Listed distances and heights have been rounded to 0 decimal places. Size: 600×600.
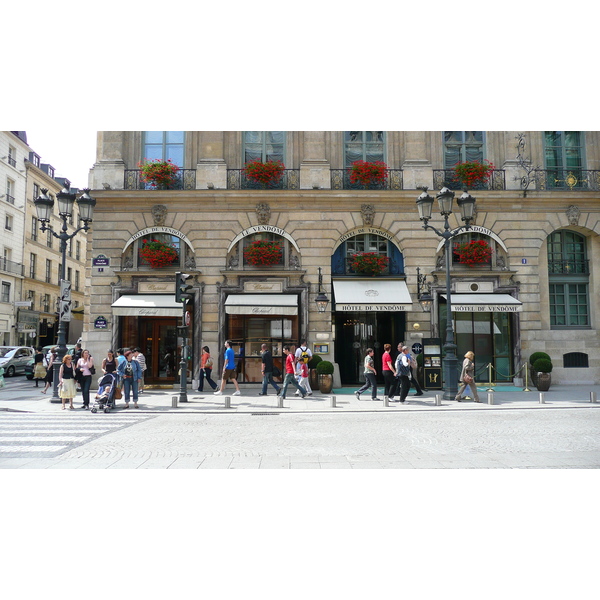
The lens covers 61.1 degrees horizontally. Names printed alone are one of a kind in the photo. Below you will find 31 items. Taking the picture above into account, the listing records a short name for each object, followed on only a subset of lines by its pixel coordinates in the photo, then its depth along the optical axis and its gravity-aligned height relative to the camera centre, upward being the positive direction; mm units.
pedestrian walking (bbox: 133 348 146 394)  17355 -837
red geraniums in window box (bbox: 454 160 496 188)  21156 +6933
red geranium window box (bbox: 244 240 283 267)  20797 +3508
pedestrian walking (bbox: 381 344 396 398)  17031 -1111
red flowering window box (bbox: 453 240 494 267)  21156 +3616
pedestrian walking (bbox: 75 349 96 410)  15492 -1068
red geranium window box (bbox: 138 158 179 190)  20984 +6871
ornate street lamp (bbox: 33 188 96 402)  17673 +4530
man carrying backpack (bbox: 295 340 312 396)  18031 -642
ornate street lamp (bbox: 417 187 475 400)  17359 +3519
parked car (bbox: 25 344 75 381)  27344 -1654
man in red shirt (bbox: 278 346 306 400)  16562 -1146
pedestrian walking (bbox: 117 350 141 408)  15539 -1142
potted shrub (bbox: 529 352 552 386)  19944 -793
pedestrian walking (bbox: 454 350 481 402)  16406 -1231
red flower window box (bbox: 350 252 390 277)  20891 +3117
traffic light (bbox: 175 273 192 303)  16766 +1747
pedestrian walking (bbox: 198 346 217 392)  19016 -1061
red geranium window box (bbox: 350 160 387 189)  21219 +6944
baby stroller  14745 -1609
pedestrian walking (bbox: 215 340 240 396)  18562 -1136
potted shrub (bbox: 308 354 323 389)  19688 -1238
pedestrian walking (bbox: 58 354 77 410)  14930 -1245
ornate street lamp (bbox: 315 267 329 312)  20109 +1513
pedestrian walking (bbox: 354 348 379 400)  17406 -1300
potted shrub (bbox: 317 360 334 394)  19125 -1355
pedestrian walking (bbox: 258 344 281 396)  18094 -1054
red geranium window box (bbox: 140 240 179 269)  20859 +3484
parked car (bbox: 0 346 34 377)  29445 -1178
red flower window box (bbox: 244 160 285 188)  21047 +6920
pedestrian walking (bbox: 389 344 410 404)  16484 -1074
